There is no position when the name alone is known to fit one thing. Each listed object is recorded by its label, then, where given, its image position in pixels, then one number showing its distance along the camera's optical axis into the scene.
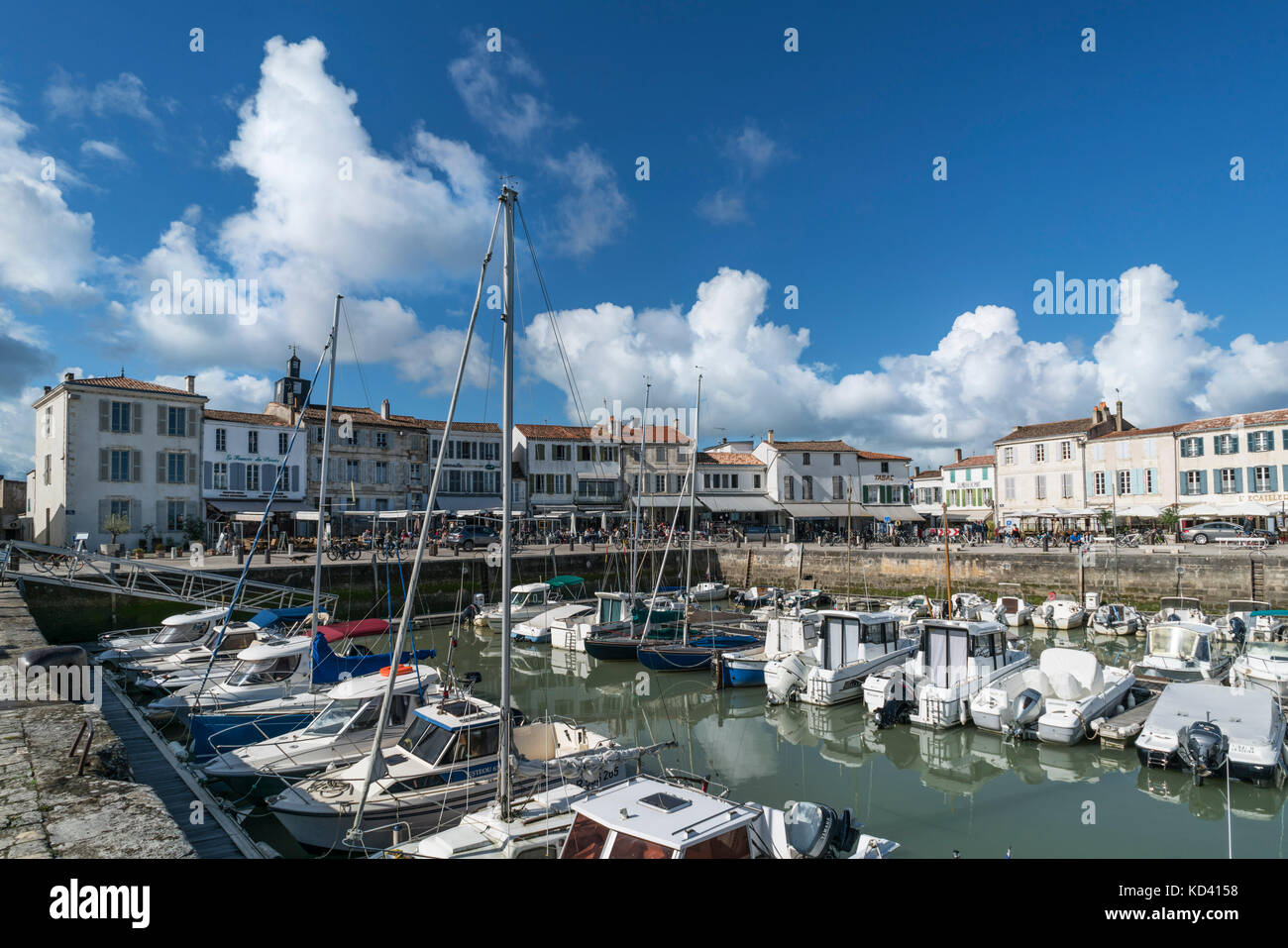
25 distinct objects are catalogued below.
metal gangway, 23.34
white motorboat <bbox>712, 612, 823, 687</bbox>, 22.83
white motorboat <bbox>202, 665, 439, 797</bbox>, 12.34
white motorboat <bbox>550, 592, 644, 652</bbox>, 27.89
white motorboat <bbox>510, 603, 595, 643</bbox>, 29.84
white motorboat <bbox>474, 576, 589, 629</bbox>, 31.60
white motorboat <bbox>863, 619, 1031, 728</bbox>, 17.92
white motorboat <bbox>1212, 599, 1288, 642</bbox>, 23.45
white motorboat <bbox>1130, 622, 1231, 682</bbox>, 20.80
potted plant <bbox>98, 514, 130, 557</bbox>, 36.00
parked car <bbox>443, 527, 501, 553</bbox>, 40.62
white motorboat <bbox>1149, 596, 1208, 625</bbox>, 26.58
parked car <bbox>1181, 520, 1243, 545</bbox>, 38.72
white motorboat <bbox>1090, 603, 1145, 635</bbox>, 30.33
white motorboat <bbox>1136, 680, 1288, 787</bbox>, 13.46
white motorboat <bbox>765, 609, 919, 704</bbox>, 20.39
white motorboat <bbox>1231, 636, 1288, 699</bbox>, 18.62
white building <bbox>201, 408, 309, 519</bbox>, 41.62
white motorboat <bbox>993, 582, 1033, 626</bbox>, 31.56
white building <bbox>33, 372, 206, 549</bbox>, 36.09
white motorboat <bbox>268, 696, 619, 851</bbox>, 10.33
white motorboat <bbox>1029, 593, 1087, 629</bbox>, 31.64
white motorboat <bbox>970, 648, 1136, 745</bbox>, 16.50
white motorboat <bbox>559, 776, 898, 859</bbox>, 7.55
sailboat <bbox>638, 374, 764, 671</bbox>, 24.44
